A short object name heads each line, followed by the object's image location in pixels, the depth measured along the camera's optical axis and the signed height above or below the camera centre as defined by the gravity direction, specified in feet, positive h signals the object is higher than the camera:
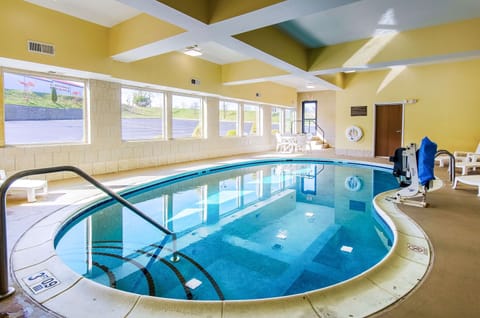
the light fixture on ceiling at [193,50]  18.68 +6.09
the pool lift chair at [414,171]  12.39 -1.35
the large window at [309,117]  48.11 +4.27
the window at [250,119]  38.50 +3.15
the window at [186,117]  27.94 +2.60
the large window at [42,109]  17.11 +2.14
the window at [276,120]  44.10 +3.54
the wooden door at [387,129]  31.58 +1.50
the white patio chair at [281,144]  40.49 -0.30
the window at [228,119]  33.88 +2.89
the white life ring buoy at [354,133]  33.58 +1.06
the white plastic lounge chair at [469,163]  20.12 -1.50
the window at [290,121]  47.32 +3.51
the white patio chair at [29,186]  13.58 -2.15
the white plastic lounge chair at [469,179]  14.89 -2.04
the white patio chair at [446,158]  25.07 -1.47
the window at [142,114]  23.62 +2.44
